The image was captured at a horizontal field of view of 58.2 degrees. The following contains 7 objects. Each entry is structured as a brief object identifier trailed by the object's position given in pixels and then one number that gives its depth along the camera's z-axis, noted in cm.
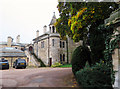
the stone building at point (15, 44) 4043
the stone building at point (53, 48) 2447
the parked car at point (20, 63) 1565
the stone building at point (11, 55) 2280
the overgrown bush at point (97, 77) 537
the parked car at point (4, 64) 1418
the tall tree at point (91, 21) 771
